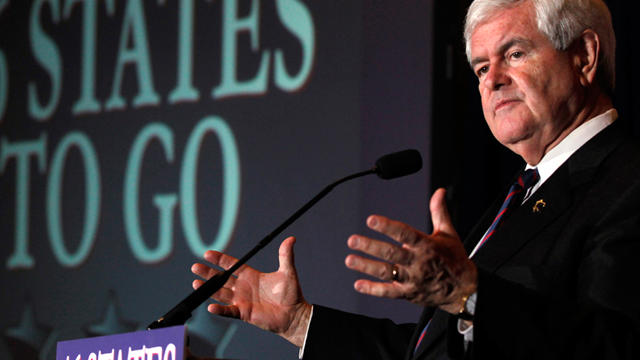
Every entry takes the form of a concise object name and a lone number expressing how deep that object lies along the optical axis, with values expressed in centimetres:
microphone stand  363
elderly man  350
